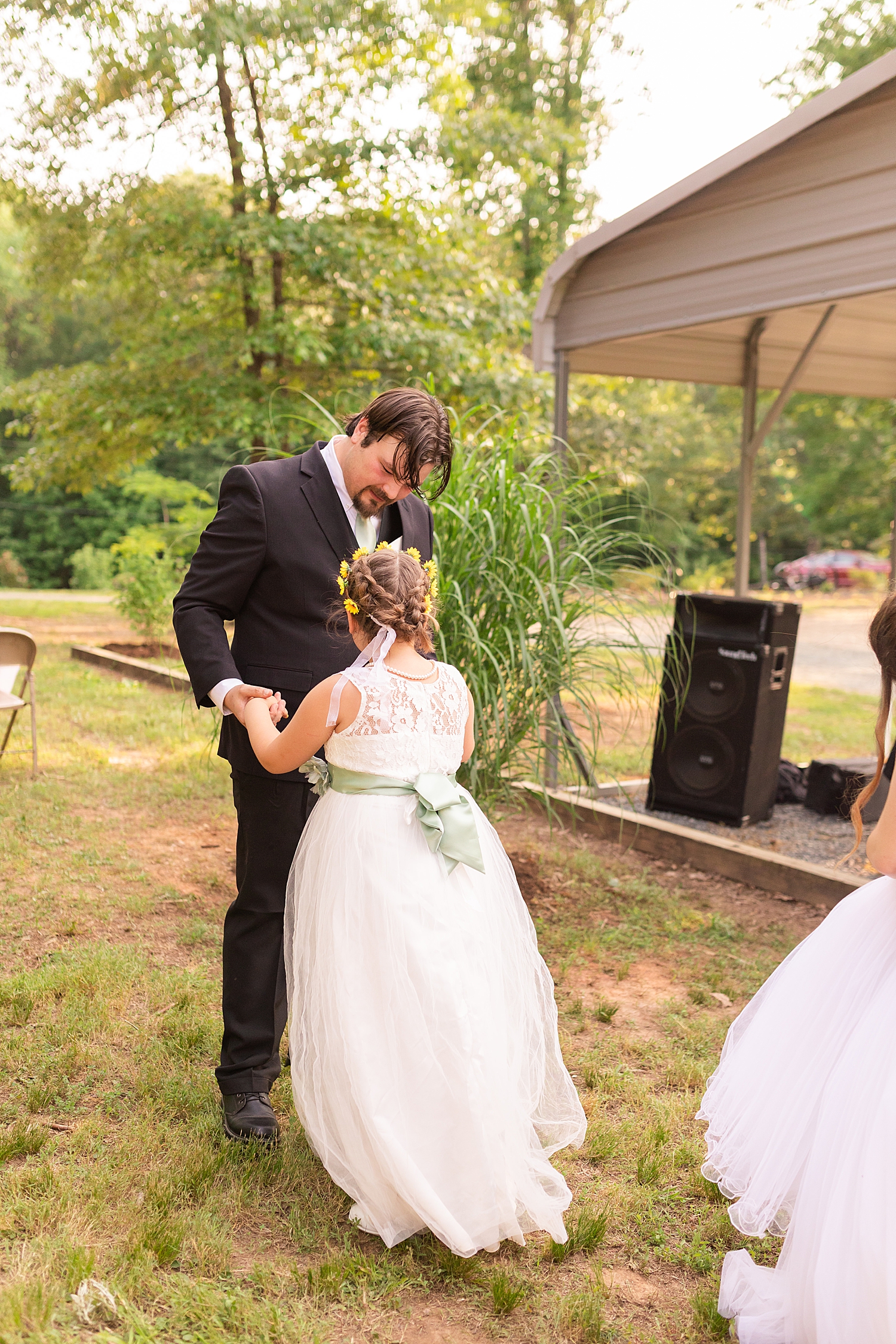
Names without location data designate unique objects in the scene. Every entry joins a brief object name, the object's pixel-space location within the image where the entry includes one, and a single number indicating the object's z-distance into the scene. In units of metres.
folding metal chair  5.90
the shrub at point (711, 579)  23.56
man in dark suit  2.48
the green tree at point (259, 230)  9.08
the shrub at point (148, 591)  10.67
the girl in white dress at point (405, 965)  2.19
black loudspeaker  5.70
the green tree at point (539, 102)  18.66
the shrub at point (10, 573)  22.30
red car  26.95
